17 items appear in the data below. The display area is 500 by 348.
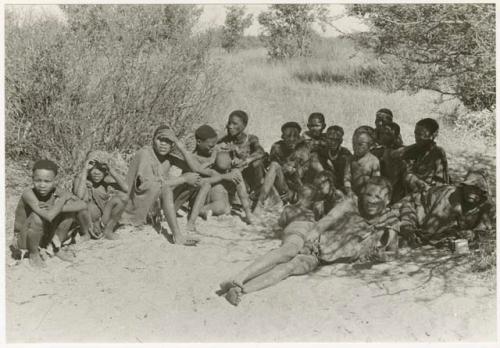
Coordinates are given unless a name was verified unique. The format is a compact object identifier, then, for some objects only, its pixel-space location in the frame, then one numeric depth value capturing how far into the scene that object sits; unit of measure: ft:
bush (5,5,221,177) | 20.26
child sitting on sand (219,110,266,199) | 19.77
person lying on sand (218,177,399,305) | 13.80
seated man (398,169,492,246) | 15.94
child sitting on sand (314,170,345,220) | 16.83
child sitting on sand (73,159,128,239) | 16.62
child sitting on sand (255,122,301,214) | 19.47
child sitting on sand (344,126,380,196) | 17.46
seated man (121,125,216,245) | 16.71
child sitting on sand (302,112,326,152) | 20.54
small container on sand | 15.29
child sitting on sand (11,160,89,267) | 14.83
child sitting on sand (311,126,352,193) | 19.30
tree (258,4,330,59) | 38.91
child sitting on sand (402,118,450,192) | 17.81
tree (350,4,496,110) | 17.26
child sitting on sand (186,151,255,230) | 18.50
